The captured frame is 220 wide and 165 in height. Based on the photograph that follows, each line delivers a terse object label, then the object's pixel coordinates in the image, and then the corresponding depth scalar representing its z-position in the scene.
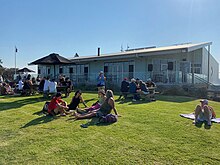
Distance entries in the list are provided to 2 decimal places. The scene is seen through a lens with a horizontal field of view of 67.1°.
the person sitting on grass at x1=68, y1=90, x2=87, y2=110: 6.50
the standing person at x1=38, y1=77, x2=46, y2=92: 9.96
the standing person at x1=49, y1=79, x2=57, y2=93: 8.94
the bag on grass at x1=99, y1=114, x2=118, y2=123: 5.05
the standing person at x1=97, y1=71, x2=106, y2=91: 9.06
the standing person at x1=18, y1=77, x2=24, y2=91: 11.28
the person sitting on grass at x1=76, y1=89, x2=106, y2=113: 6.09
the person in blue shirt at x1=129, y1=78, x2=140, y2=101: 8.98
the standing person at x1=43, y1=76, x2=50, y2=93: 9.00
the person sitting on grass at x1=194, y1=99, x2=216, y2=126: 5.07
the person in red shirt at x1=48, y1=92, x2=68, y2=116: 5.88
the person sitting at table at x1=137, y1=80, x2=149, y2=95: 8.88
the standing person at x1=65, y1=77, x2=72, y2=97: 9.95
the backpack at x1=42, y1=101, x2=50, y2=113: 6.25
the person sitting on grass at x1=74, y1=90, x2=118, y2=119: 5.43
